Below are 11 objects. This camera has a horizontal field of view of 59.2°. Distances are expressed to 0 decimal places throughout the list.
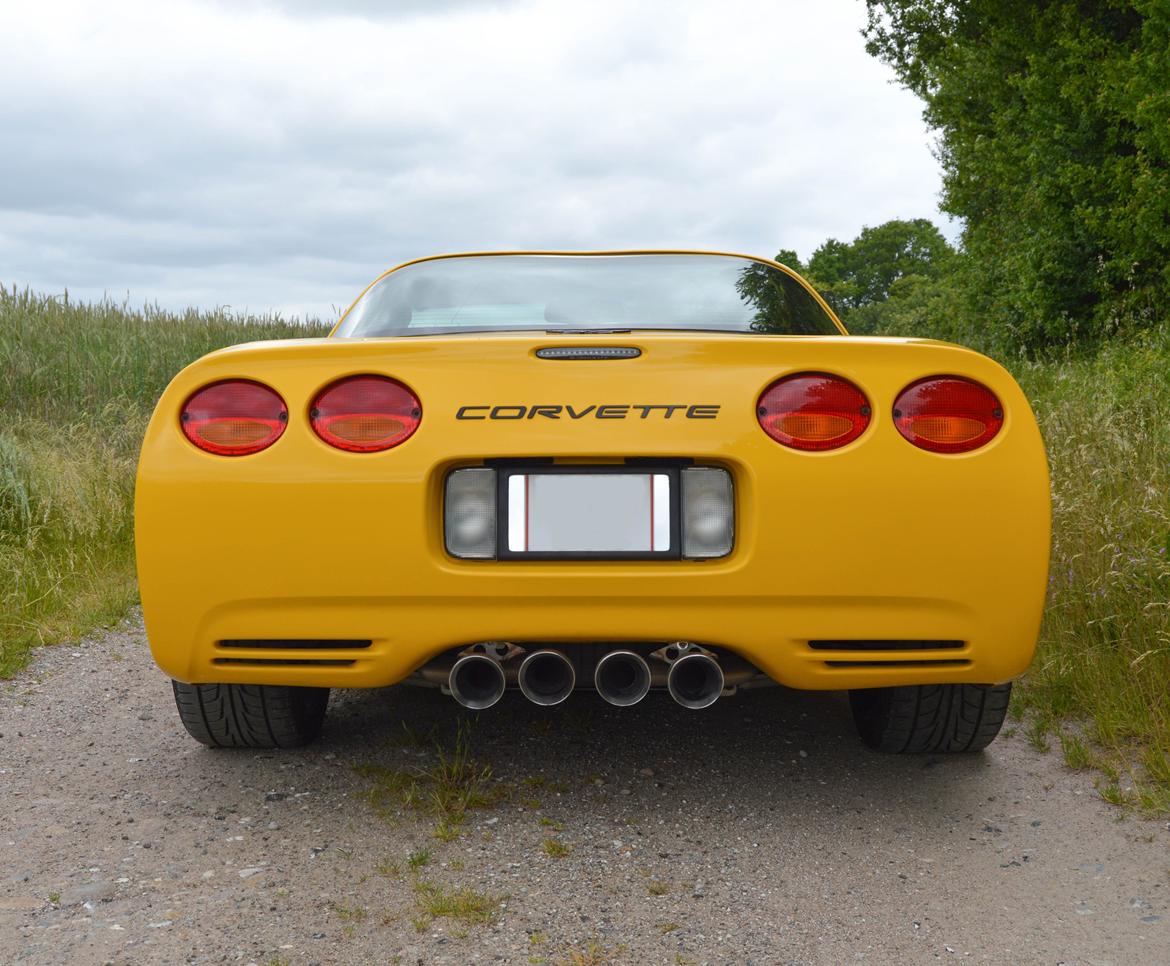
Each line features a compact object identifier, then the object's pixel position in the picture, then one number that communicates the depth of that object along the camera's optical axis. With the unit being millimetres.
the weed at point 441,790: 2580
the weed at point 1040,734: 3084
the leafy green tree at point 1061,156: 11766
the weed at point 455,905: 2086
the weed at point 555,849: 2365
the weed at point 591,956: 1919
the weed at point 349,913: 2084
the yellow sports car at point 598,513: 2197
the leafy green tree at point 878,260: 66562
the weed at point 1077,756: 2924
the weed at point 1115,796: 2674
